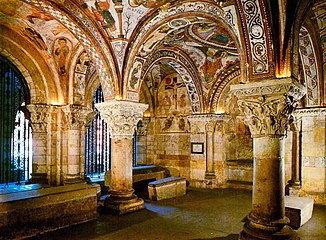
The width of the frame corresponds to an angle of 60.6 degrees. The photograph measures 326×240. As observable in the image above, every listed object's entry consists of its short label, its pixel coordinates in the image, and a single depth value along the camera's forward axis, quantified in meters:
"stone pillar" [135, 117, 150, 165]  14.12
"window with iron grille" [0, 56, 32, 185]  10.18
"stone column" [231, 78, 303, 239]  4.81
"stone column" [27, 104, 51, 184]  9.37
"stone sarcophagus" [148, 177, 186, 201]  9.33
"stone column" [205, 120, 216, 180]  11.81
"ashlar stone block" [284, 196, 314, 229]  6.51
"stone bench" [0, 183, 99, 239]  5.63
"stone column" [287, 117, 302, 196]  9.38
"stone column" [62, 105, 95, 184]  9.47
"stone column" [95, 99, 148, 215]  7.55
